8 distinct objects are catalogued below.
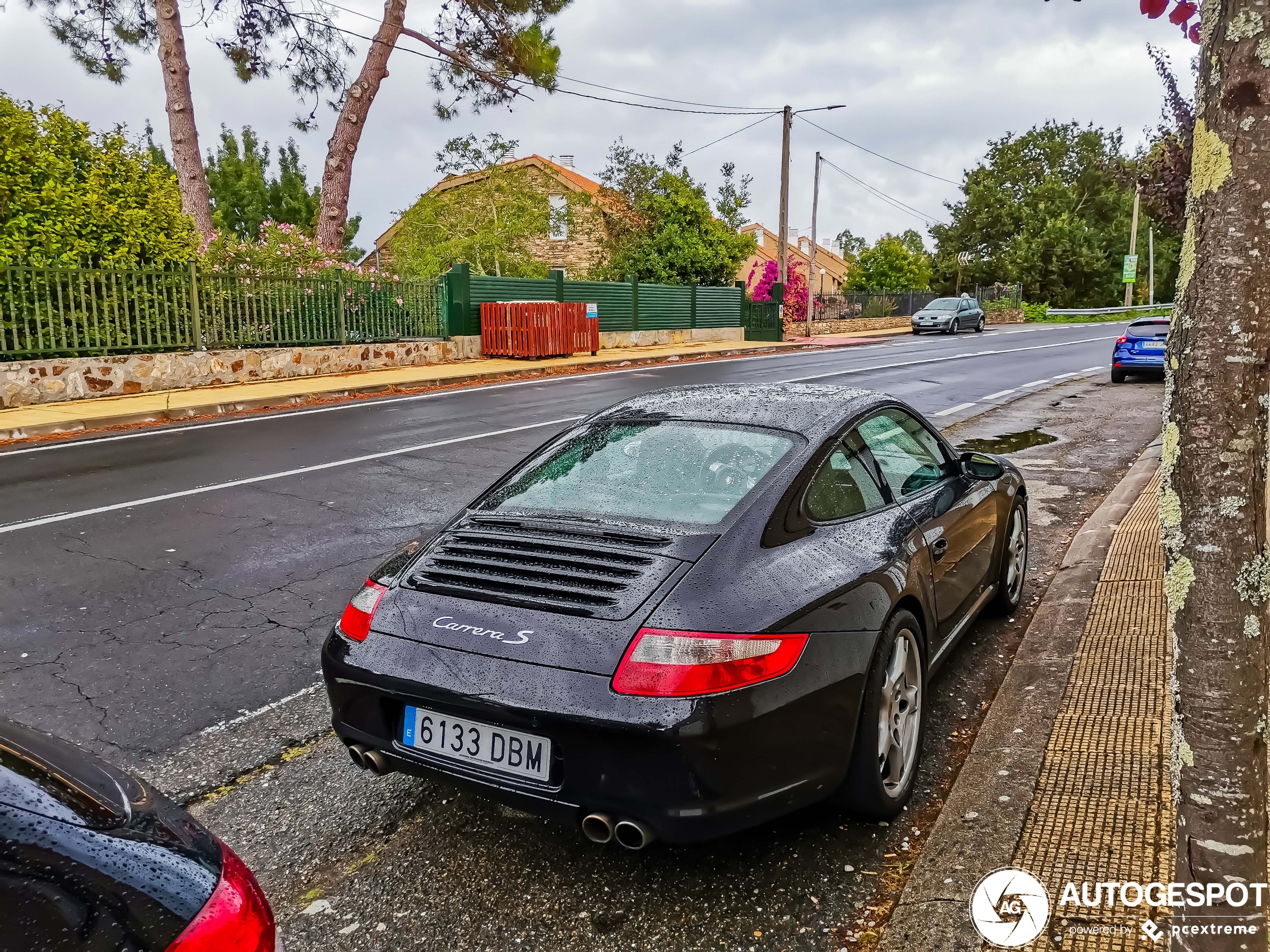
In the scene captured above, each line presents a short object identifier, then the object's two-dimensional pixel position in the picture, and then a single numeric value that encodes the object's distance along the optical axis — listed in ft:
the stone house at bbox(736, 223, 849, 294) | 244.63
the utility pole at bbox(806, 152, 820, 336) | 115.14
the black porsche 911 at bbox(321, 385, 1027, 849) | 8.00
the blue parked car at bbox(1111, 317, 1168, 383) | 54.24
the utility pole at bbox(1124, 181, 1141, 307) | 170.30
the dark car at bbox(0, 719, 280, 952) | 4.08
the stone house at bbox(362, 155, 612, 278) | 109.29
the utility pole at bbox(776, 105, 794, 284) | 104.94
